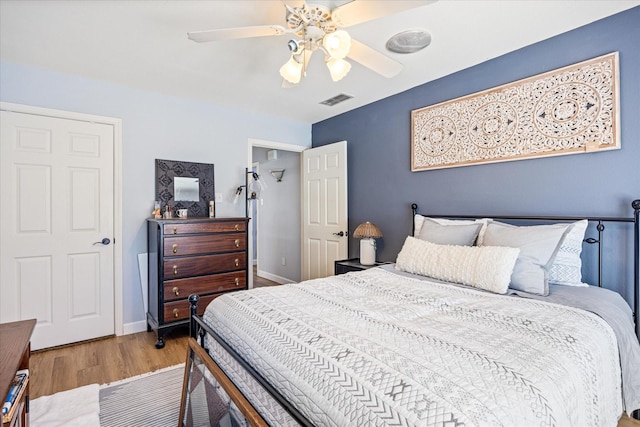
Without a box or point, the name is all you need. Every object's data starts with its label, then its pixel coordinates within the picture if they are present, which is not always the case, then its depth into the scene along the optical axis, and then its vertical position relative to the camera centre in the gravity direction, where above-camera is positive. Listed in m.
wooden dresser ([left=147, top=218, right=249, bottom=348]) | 2.94 -0.46
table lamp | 3.35 -0.28
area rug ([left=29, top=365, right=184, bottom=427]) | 1.87 -1.19
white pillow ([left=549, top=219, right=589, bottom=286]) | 2.01 -0.28
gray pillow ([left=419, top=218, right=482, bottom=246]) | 2.36 -0.15
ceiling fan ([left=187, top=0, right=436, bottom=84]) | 1.57 +1.00
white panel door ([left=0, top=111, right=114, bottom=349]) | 2.73 -0.07
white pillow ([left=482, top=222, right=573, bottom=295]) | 1.86 -0.23
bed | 0.86 -0.46
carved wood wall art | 2.10 +0.73
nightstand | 3.29 -0.53
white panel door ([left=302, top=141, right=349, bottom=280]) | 3.94 +0.09
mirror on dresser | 3.42 +0.35
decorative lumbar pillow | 1.89 -0.32
